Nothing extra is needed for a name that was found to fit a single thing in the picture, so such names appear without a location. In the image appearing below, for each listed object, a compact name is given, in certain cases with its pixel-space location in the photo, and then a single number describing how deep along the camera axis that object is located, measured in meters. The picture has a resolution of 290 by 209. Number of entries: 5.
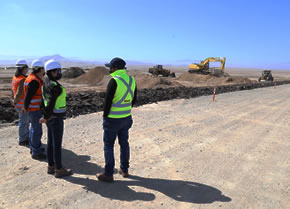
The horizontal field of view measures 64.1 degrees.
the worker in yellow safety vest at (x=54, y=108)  3.50
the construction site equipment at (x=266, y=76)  41.16
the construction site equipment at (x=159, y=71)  39.43
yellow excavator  39.75
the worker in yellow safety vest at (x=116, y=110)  3.42
